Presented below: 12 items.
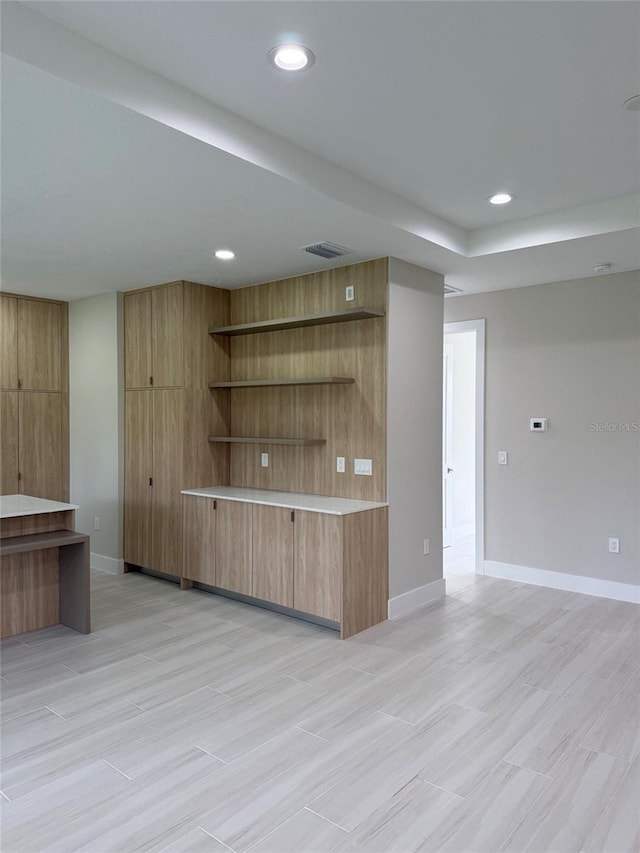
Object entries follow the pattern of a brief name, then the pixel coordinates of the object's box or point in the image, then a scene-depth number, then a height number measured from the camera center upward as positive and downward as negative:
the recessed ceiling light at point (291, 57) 2.13 +1.33
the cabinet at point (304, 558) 3.82 -1.00
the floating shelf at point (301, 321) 4.10 +0.71
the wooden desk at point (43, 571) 3.82 -1.05
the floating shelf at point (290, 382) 4.22 +0.26
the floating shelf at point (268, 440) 4.42 -0.19
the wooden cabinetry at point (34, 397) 5.55 +0.19
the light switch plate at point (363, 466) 4.26 -0.37
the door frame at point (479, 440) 5.49 -0.24
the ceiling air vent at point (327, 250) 3.92 +1.13
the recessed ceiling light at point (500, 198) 3.56 +1.33
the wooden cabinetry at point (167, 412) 4.98 +0.03
